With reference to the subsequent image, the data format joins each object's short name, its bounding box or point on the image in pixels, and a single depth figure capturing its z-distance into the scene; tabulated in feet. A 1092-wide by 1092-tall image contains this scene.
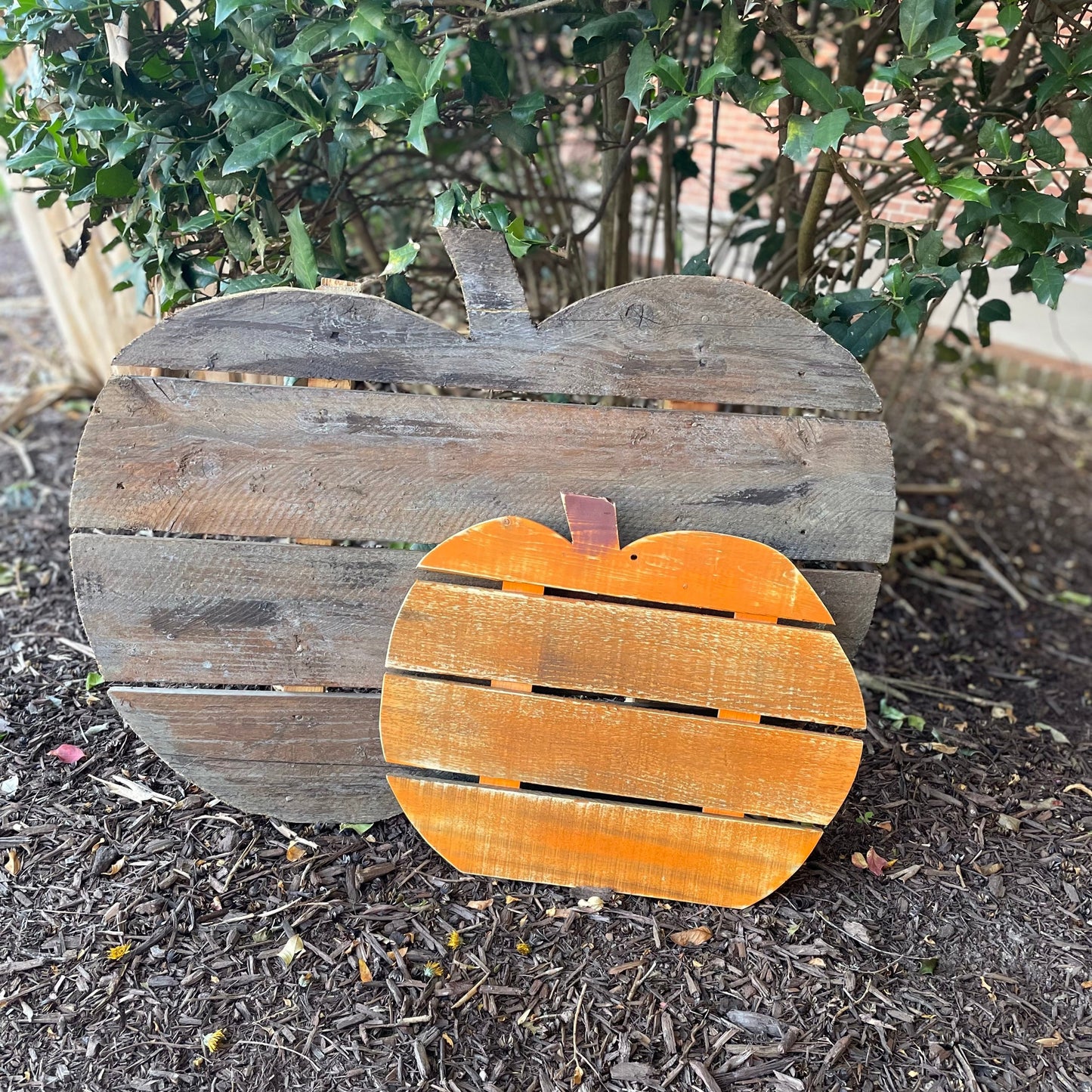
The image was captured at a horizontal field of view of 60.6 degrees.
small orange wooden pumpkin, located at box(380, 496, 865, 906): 5.68
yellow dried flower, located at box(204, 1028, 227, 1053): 5.15
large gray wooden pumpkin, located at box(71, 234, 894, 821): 5.61
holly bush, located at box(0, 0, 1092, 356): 5.46
